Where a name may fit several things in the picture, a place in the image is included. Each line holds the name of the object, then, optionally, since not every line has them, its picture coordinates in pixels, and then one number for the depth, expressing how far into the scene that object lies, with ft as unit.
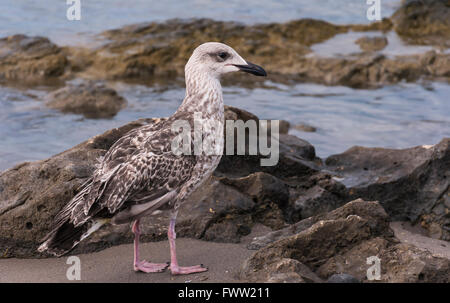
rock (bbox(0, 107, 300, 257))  18.03
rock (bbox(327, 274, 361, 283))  14.60
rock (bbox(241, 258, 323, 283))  14.28
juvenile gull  15.81
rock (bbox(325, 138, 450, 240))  20.66
